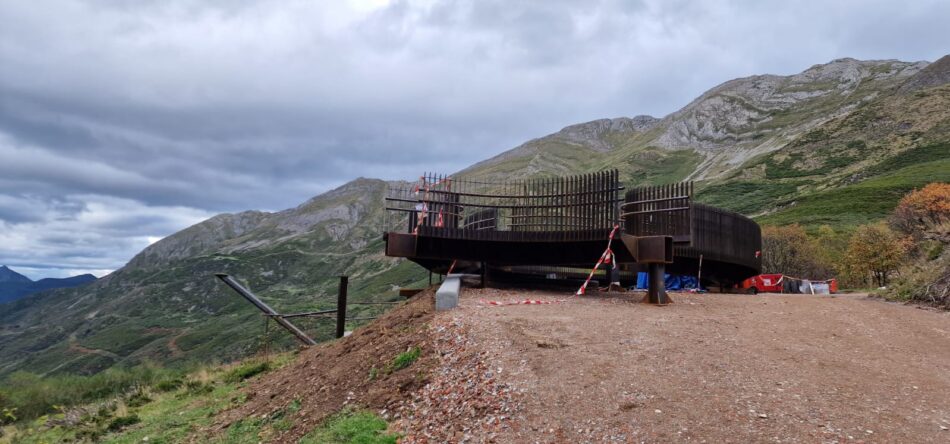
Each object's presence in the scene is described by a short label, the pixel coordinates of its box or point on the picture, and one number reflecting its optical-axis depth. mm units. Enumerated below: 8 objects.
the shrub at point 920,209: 31578
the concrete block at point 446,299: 9117
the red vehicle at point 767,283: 23731
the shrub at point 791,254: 38938
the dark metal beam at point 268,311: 14336
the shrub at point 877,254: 28609
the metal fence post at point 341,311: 14503
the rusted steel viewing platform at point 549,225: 11742
